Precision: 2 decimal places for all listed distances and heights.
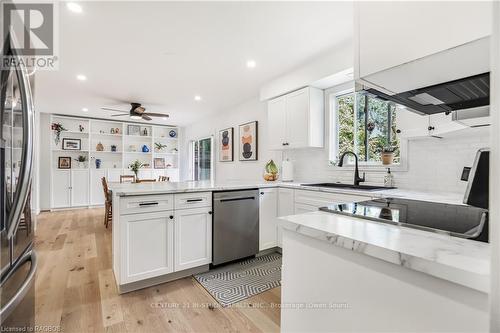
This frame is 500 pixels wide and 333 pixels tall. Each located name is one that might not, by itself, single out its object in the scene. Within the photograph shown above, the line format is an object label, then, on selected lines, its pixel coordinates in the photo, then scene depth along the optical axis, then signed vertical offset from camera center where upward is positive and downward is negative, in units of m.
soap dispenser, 2.56 -0.14
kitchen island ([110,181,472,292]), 2.08 -0.56
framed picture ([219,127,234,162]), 5.27 +0.47
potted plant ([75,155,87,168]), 6.32 +0.13
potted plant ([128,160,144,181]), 5.50 -0.07
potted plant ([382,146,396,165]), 2.56 +0.10
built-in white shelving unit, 6.06 +0.30
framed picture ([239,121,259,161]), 4.55 +0.48
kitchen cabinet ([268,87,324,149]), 3.16 +0.65
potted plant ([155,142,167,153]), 7.49 +0.58
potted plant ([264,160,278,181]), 3.66 -0.10
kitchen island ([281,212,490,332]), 0.55 -0.33
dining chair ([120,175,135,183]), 5.74 -0.33
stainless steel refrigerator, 0.77 -0.08
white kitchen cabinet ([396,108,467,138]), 1.87 +0.38
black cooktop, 0.81 -0.21
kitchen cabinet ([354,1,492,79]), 0.64 +0.41
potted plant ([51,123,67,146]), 5.99 +0.89
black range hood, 0.87 +0.30
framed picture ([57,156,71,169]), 6.08 +0.07
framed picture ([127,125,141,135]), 7.03 +1.05
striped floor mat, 2.12 -1.14
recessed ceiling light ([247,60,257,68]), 3.01 +1.31
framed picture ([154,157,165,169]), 7.46 +0.07
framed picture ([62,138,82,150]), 6.12 +0.54
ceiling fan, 4.67 +1.04
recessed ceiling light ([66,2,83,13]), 1.95 +1.31
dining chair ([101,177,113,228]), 4.33 -0.73
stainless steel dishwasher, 2.58 -0.68
